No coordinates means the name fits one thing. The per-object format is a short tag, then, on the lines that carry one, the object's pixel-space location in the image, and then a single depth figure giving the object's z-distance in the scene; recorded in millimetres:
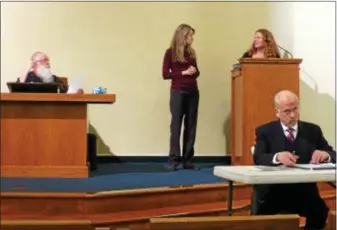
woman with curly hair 4843
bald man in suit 2746
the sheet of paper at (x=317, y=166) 2512
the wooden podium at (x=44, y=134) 4293
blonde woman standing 4875
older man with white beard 4625
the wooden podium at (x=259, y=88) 4668
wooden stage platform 3322
